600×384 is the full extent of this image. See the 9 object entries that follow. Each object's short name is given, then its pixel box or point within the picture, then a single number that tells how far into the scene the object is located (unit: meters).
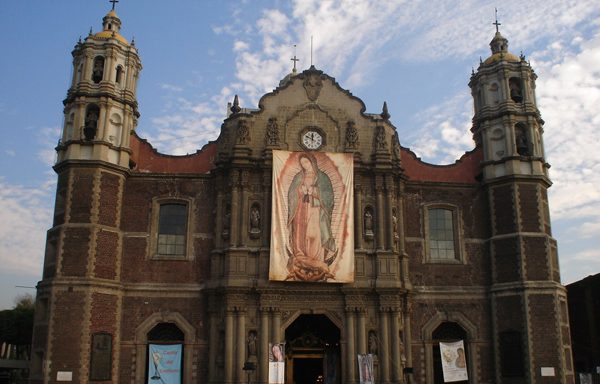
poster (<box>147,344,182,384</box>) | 26.81
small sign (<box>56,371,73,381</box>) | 24.92
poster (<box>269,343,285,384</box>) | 25.66
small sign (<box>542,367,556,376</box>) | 27.05
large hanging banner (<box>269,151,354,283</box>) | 27.20
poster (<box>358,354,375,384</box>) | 25.84
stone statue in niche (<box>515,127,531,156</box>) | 30.78
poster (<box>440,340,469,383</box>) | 28.11
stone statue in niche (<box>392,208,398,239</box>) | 28.55
